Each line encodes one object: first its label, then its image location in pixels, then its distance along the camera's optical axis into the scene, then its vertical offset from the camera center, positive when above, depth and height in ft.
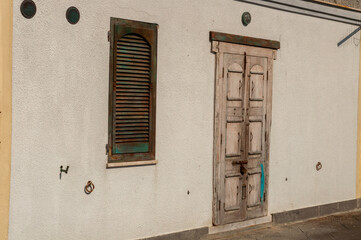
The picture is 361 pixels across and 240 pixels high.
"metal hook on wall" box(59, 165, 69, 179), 20.30 -2.36
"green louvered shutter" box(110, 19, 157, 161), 21.94 +1.35
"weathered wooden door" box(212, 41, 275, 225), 26.18 -0.61
